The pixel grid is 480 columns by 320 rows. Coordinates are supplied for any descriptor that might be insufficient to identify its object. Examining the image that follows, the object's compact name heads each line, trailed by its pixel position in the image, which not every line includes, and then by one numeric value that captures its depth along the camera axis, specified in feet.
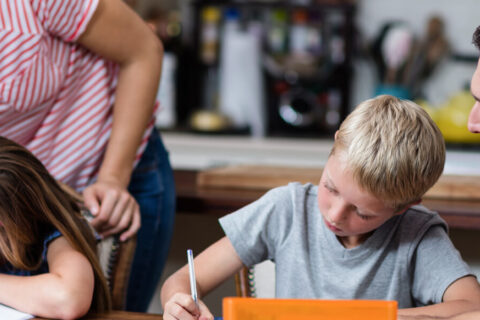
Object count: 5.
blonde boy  5.56
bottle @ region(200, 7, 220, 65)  13.78
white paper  5.59
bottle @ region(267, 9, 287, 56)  13.55
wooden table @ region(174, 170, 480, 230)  6.96
